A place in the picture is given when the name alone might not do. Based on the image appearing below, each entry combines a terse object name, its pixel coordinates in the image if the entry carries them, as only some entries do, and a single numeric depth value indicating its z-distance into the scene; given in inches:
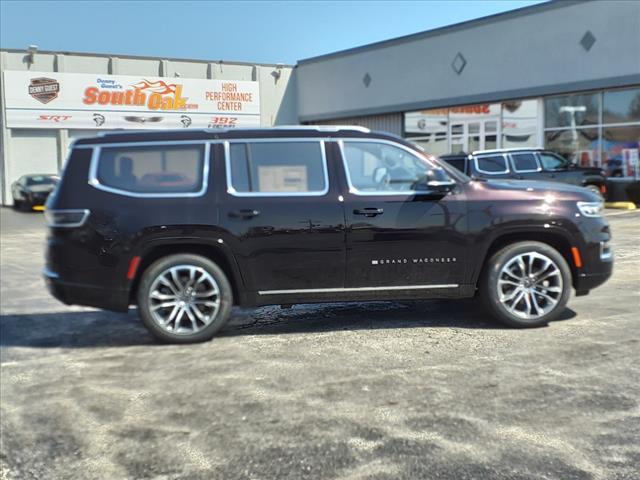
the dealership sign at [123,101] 1150.3
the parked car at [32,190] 997.8
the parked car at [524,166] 630.5
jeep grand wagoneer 212.8
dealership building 786.2
